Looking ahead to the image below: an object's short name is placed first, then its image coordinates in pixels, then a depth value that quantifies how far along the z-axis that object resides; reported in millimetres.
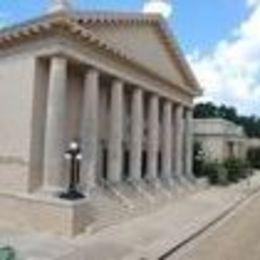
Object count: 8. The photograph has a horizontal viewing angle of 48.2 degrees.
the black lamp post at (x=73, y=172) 10912
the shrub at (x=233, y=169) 25380
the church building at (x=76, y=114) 11618
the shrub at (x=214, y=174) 23541
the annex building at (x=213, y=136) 29354
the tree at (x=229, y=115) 49938
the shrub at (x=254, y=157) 39535
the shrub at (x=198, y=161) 23941
